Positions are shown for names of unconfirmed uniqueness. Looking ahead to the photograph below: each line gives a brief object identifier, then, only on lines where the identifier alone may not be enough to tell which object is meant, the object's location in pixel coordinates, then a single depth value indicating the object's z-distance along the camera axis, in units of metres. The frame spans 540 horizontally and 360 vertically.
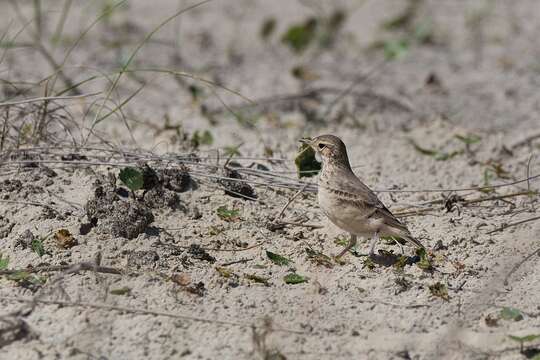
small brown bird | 9.00
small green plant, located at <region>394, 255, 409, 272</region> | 8.96
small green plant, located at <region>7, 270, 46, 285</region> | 8.30
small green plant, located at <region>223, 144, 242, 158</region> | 10.84
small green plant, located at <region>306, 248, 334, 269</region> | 9.00
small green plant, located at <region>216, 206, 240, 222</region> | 9.70
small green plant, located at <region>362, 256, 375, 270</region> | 9.04
